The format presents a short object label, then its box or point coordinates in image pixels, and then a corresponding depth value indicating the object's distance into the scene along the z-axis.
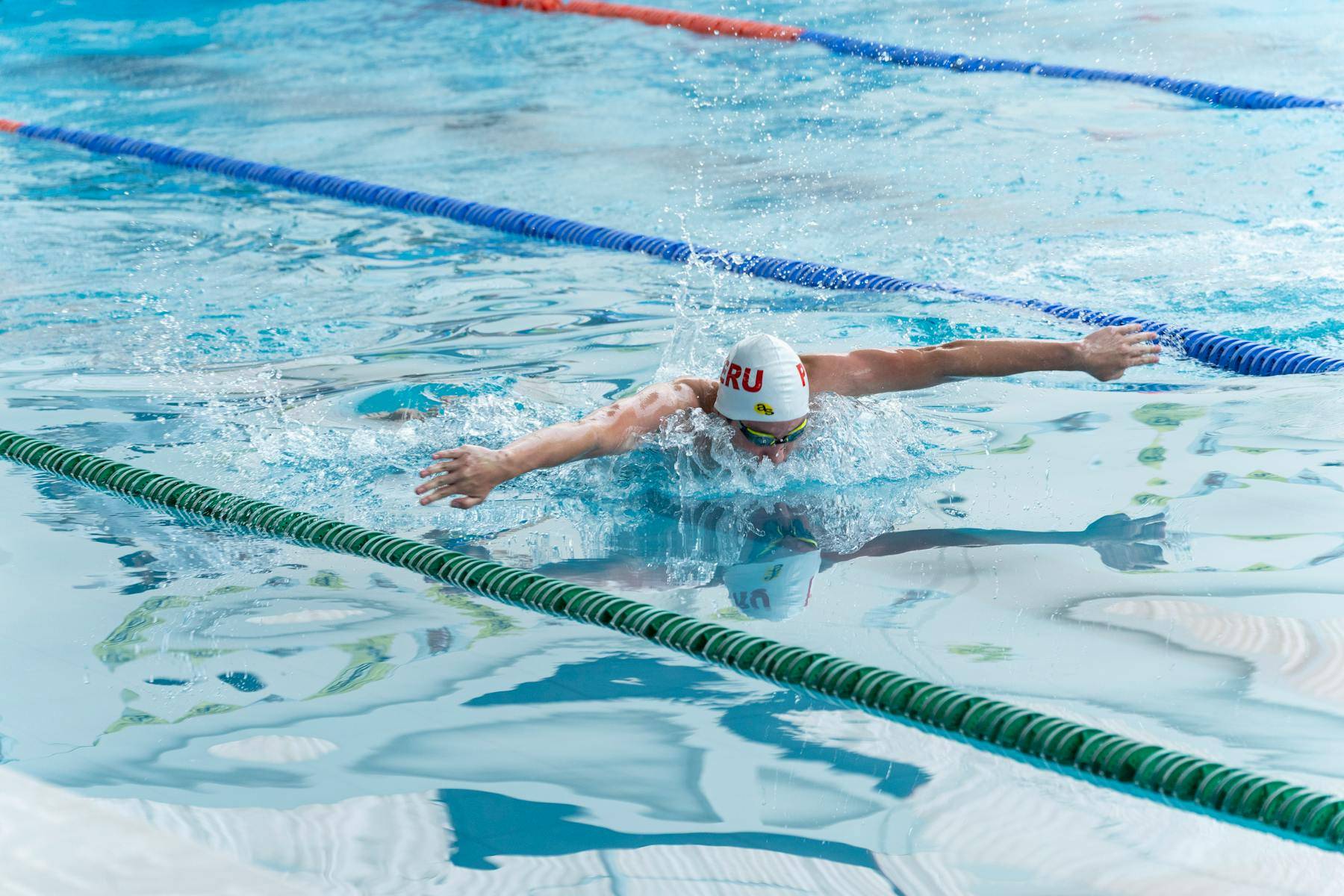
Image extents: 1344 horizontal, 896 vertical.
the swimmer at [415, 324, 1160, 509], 7.80
